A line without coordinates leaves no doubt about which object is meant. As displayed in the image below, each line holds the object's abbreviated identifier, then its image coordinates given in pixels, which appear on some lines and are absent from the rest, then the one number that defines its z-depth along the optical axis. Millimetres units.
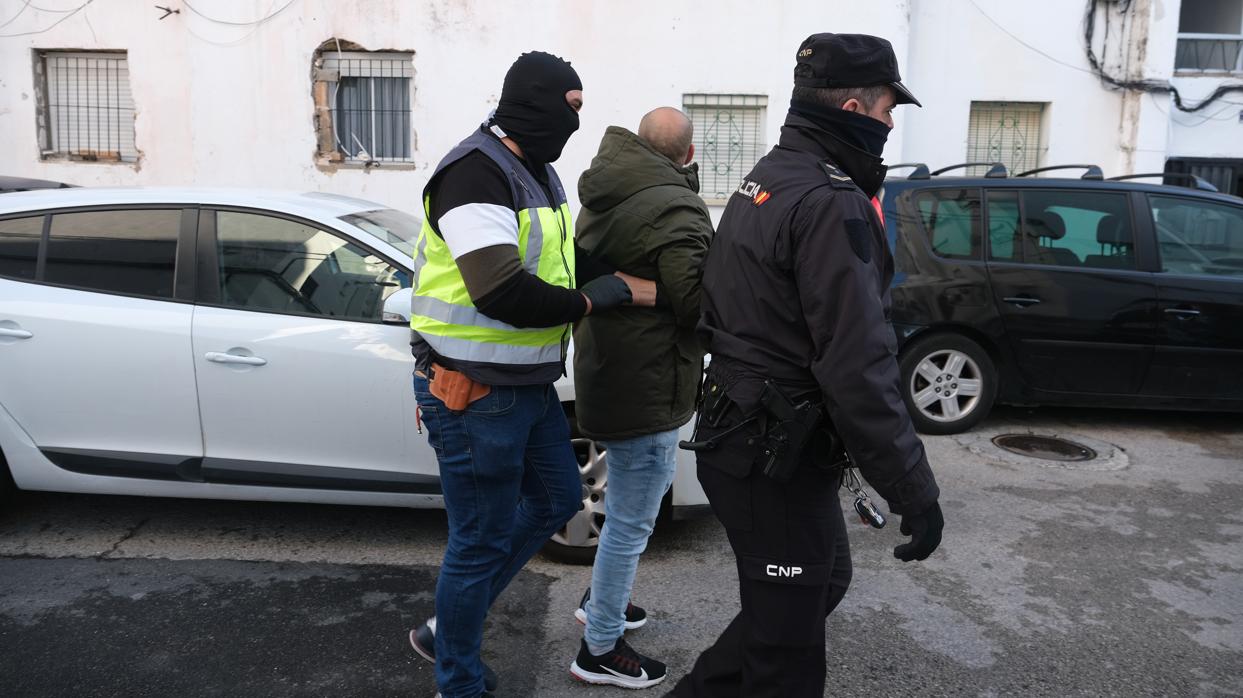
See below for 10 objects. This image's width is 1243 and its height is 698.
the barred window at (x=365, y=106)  10047
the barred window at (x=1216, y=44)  10828
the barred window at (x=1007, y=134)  10570
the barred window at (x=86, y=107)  10188
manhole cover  6113
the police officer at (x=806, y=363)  2281
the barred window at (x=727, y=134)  10078
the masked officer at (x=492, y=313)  2658
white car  4156
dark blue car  6262
